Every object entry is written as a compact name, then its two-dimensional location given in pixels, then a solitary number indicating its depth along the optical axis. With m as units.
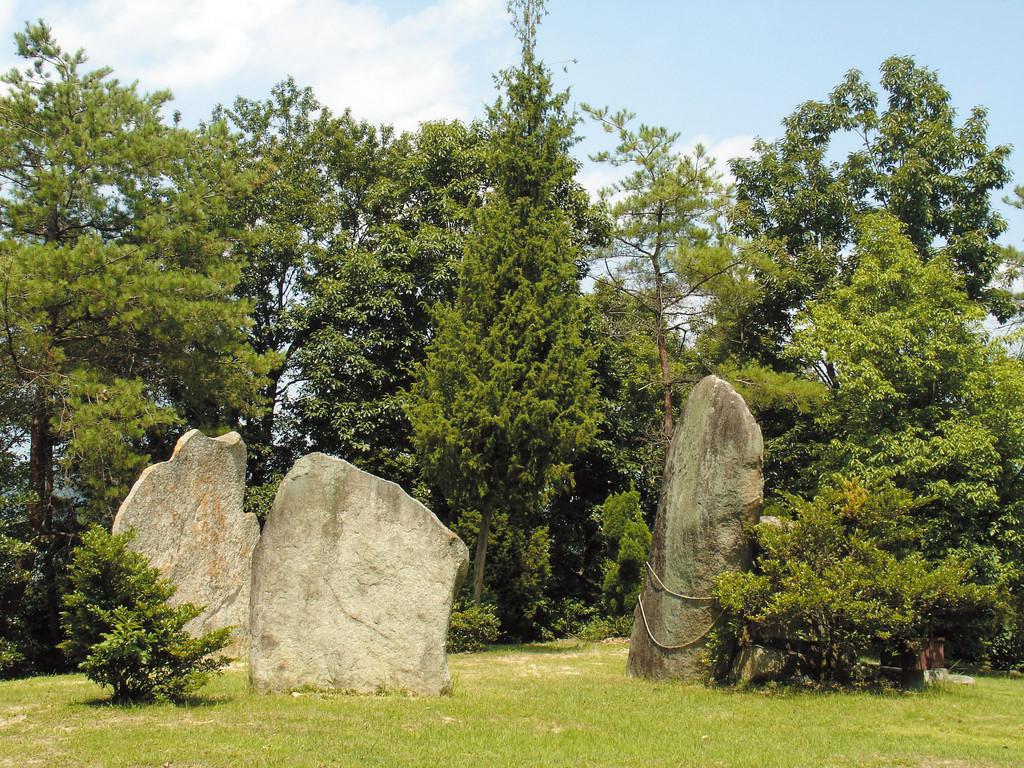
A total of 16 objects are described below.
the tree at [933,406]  16.03
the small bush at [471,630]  16.20
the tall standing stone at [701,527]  11.08
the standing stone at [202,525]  13.70
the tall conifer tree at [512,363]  16.94
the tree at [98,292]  16.14
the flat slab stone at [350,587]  9.77
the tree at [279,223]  23.02
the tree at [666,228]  22.11
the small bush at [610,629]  19.39
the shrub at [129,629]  8.63
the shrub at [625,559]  19.94
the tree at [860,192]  22.69
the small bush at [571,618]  20.70
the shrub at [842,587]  10.48
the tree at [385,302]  21.62
